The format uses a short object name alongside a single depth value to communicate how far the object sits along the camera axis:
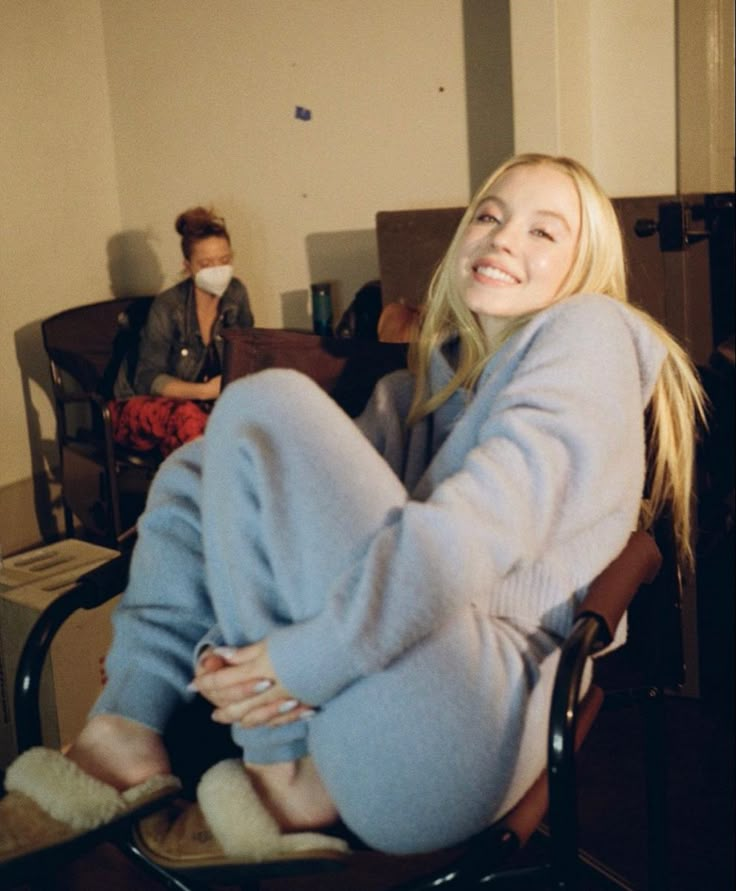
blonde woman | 0.99
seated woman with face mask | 3.47
